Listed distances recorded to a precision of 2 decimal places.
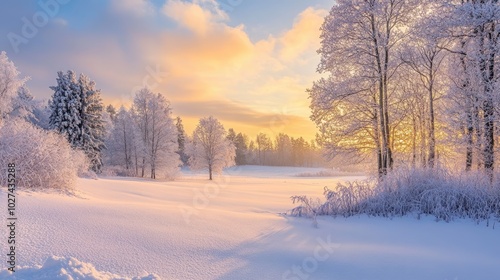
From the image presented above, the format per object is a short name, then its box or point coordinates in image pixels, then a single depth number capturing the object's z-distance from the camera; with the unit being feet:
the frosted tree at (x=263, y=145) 314.55
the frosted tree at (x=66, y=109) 81.82
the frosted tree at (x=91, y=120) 85.35
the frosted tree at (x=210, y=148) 112.37
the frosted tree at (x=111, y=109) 214.48
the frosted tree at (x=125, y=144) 104.11
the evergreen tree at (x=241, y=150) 237.33
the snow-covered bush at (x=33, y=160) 19.25
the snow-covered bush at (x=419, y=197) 18.70
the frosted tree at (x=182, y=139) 205.51
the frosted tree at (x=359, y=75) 35.81
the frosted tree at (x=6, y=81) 66.33
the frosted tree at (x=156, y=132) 100.01
